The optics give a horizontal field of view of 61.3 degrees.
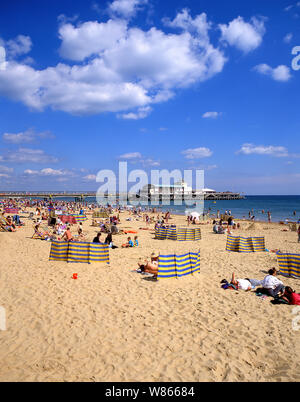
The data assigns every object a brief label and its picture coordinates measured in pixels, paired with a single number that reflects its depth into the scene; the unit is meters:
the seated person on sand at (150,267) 9.55
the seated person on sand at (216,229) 22.40
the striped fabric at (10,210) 35.88
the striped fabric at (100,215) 32.59
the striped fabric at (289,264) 9.76
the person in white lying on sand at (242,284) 8.16
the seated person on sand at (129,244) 14.63
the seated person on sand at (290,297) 7.05
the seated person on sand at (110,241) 13.32
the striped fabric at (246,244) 14.17
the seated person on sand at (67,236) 12.46
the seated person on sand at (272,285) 7.59
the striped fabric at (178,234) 18.03
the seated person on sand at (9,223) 19.31
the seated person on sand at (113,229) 18.85
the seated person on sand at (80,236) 15.79
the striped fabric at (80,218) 27.39
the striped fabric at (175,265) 8.81
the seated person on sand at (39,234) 16.47
